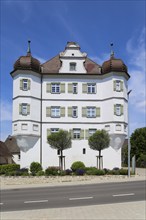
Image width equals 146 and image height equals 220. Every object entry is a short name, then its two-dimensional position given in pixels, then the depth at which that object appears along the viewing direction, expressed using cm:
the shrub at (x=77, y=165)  3653
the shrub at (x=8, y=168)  3216
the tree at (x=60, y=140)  3284
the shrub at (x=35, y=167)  3590
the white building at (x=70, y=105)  3844
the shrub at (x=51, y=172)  3000
